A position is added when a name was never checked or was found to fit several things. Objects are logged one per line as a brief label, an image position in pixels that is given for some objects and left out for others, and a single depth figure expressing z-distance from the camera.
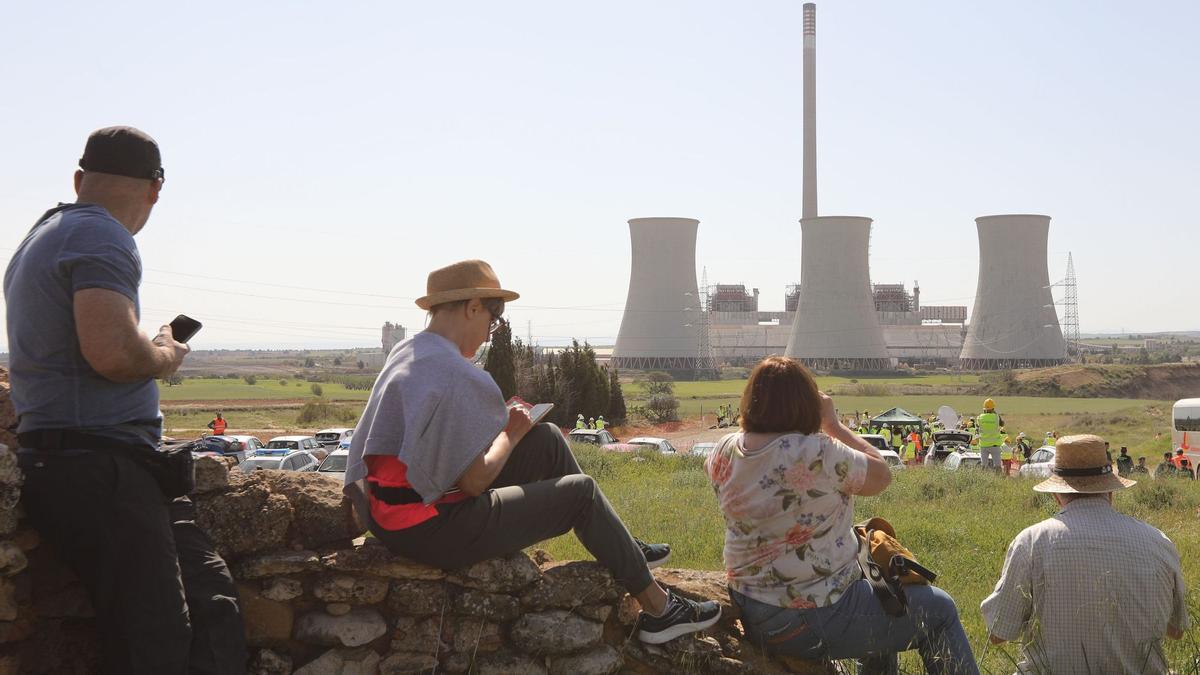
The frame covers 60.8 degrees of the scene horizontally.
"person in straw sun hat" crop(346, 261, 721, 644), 2.76
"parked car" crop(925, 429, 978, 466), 18.05
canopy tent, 23.98
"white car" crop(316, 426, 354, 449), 21.91
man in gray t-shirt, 2.33
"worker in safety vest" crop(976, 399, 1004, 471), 13.73
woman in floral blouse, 2.97
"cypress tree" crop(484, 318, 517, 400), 26.05
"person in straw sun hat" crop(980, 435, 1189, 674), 3.01
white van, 18.62
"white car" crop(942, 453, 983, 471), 14.78
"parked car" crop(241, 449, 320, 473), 15.87
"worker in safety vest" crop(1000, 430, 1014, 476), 15.20
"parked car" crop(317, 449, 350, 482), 15.11
